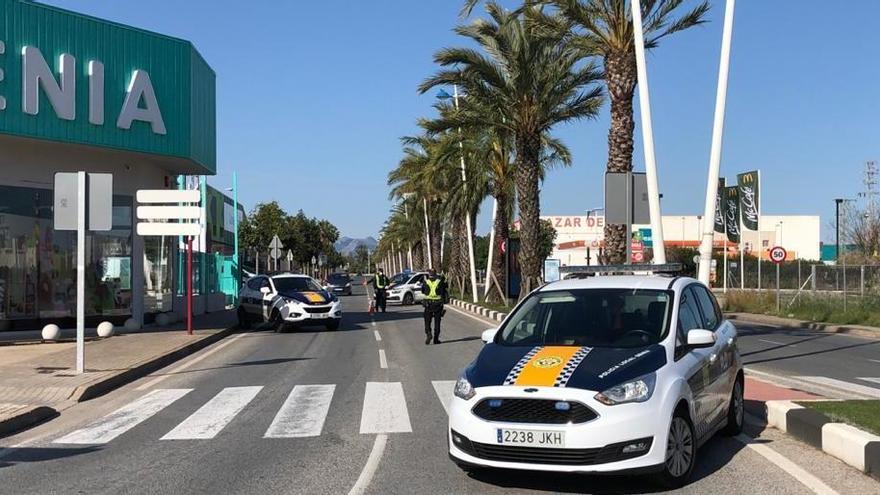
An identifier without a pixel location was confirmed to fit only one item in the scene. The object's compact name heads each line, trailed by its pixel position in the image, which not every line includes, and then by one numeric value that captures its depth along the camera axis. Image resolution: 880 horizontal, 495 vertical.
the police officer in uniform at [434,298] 17.98
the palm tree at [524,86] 25.91
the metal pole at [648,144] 15.45
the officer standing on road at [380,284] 31.70
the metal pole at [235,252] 38.65
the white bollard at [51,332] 17.46
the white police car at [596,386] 5.72
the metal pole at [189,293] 19.38
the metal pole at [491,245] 38.31
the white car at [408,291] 42.53
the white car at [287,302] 21.95
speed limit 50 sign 31.22
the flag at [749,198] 38.94
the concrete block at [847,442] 6.60
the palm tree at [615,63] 18.50
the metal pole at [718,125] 15.24
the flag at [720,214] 44.07
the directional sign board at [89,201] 12.30
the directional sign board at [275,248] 36.44
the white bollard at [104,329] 18.39
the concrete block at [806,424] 7.47
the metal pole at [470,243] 39.06
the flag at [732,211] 42.98
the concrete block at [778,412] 8.30
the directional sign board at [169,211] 17.94
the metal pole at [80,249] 12.26
